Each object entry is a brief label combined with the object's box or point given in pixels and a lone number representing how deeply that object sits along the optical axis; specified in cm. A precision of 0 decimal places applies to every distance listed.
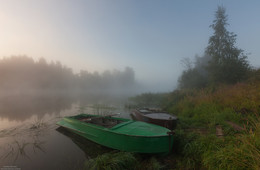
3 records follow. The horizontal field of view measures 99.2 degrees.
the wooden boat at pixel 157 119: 665
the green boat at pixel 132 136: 433
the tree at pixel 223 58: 1355
